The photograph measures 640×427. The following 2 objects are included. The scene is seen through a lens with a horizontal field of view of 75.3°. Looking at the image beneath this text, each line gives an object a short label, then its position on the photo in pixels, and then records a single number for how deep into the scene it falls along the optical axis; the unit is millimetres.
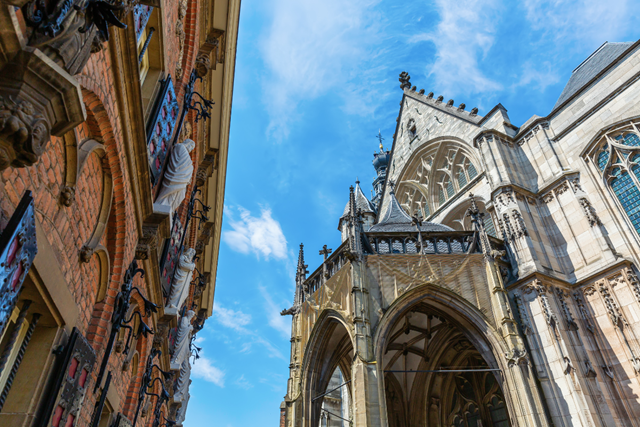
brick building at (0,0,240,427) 2344
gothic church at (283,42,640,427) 9578
